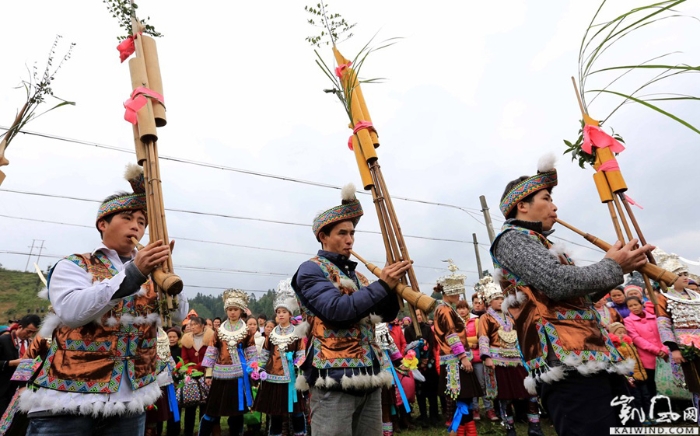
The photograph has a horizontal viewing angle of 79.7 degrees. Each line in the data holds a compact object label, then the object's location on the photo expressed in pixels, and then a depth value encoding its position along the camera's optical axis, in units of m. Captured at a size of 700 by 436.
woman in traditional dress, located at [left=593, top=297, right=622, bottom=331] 7.17
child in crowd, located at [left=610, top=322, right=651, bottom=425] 6.70
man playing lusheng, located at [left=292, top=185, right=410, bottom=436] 2.43
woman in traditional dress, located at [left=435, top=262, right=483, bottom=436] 6.09
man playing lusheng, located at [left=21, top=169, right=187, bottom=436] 2.09
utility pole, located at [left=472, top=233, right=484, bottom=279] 22.80
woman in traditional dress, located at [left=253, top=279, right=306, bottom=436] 6.59
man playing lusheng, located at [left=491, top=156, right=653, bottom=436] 2.17
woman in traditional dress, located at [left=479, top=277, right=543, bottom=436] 6.55
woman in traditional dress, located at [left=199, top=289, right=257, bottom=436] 6.47
